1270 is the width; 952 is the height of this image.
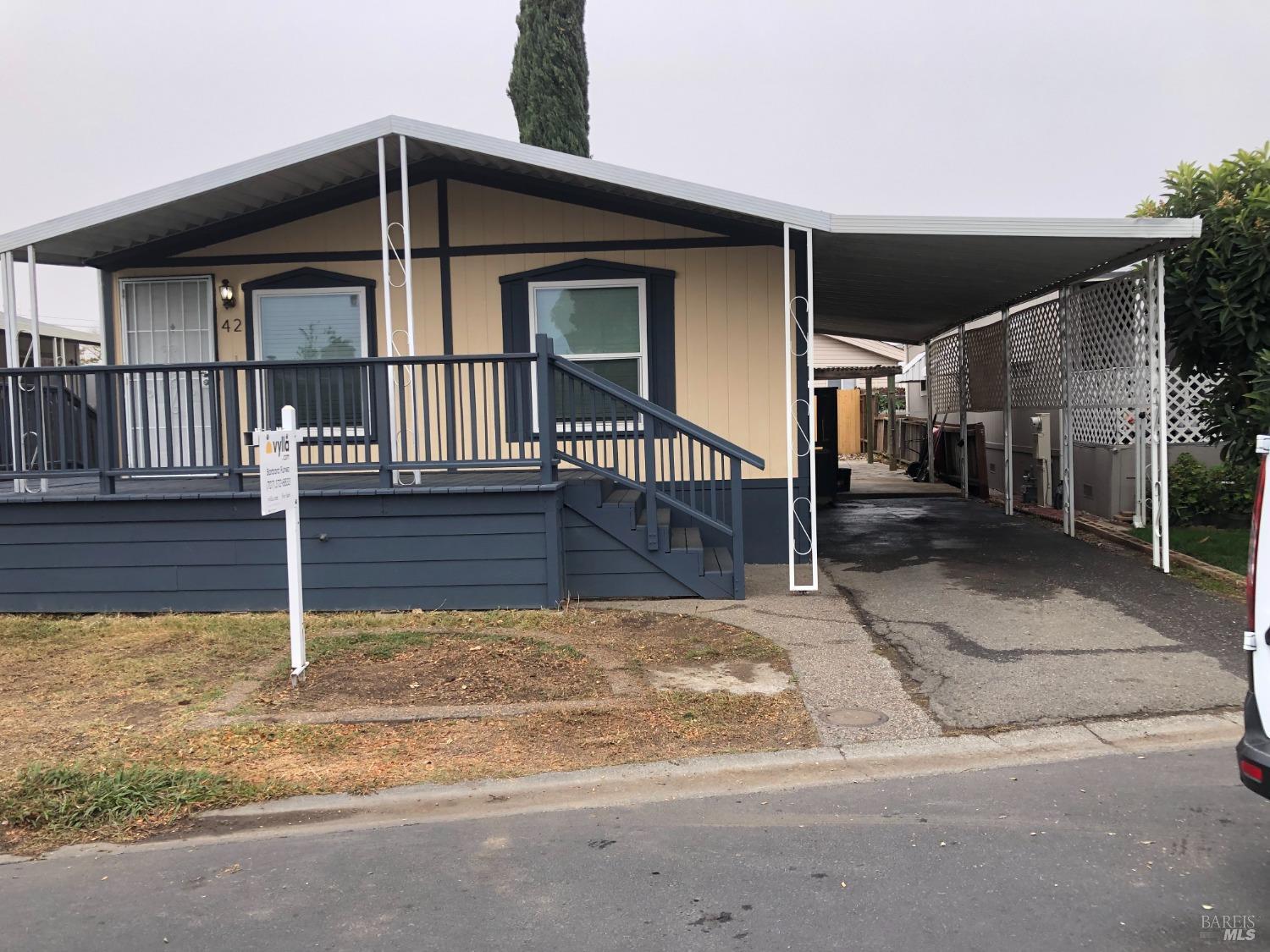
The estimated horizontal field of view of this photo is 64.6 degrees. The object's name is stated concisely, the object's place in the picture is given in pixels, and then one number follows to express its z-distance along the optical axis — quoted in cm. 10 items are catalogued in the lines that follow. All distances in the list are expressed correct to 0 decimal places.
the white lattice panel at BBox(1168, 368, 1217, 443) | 1177
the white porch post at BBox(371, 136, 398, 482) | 793
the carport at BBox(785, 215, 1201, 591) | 809
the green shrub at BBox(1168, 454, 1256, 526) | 1121
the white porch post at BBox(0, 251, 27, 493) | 805
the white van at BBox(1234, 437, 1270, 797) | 318
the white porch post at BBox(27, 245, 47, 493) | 795
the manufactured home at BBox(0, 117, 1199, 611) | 790
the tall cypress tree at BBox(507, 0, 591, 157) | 1500
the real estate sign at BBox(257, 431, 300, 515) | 590
